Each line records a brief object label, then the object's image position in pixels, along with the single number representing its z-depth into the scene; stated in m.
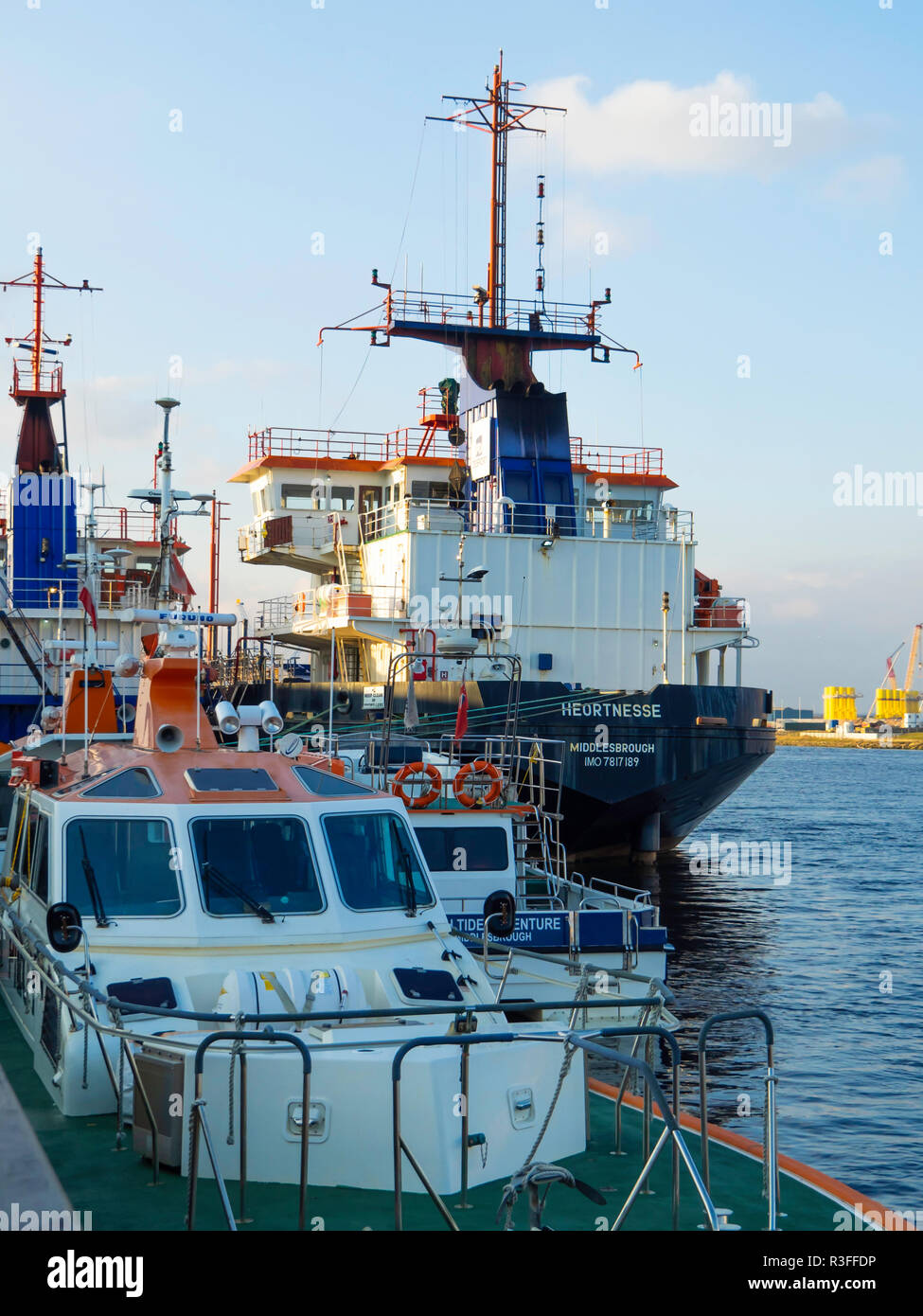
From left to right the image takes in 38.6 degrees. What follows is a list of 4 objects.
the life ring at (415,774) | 16.19
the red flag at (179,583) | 15.36
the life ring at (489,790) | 16.50
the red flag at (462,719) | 18.70
